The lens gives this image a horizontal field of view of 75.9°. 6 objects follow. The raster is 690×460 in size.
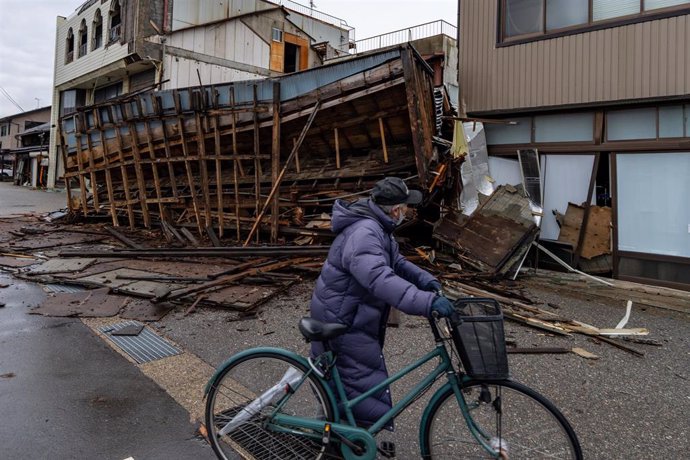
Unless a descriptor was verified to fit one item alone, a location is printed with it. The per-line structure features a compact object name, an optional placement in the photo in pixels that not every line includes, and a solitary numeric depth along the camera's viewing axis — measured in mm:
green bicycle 2281
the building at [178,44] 18641
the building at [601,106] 7691
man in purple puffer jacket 2432
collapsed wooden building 8734
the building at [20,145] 36606
